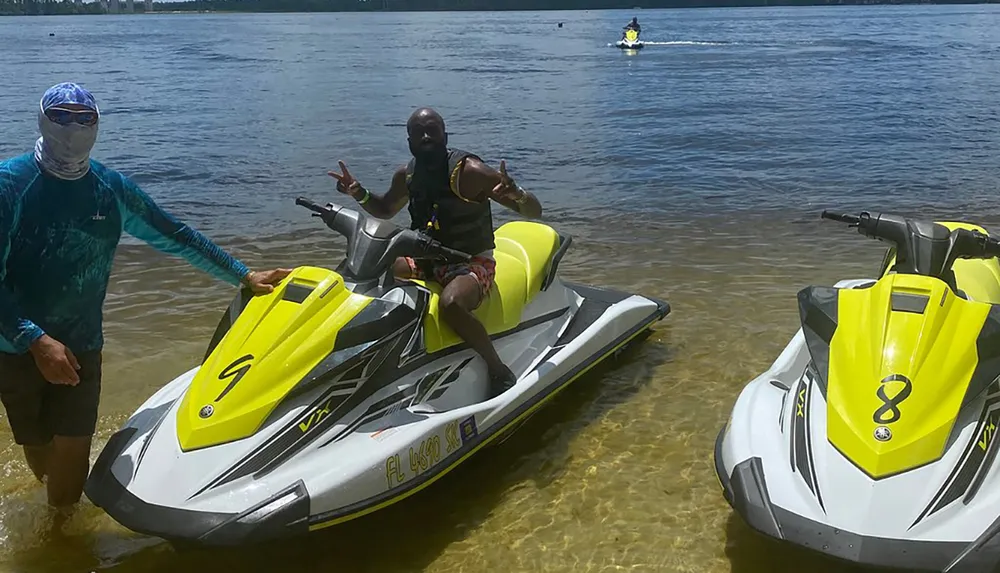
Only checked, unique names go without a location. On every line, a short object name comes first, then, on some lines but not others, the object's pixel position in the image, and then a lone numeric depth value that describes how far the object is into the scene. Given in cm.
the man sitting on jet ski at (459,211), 477
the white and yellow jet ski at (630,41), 4127
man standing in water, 353
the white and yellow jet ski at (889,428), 325
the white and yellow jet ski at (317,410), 357
